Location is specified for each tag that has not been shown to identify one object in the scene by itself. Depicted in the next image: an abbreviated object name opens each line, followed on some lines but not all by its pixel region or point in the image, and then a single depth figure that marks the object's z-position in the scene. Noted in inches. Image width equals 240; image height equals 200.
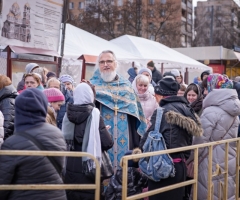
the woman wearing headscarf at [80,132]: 157.9
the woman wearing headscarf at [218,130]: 183.0
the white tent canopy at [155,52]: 600.4
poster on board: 326.0
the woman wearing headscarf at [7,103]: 167.9
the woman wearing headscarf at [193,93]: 238.5
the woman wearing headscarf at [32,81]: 219.8
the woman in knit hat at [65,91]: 213.2
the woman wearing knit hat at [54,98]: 197.8
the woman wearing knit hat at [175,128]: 154.1
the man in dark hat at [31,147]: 113.8
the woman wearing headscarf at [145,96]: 233.3
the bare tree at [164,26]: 1660.9
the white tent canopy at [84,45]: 487.5
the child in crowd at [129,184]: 172.7
